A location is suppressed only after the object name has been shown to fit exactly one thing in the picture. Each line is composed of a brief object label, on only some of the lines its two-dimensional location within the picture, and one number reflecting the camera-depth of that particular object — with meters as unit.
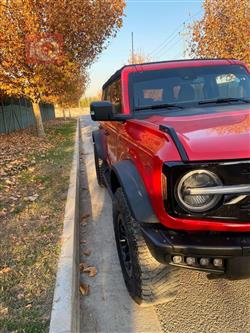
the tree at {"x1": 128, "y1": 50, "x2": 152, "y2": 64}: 45.45
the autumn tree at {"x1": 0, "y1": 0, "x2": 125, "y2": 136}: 12.73
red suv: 2.12
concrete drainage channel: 2.51
